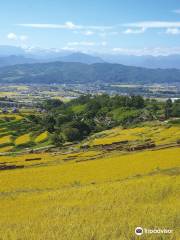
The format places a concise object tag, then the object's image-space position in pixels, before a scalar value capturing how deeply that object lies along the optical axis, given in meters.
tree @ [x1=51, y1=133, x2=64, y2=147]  89.24
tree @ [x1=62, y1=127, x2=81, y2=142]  100.50
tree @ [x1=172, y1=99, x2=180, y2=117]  125.81
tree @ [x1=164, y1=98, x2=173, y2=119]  126.75
